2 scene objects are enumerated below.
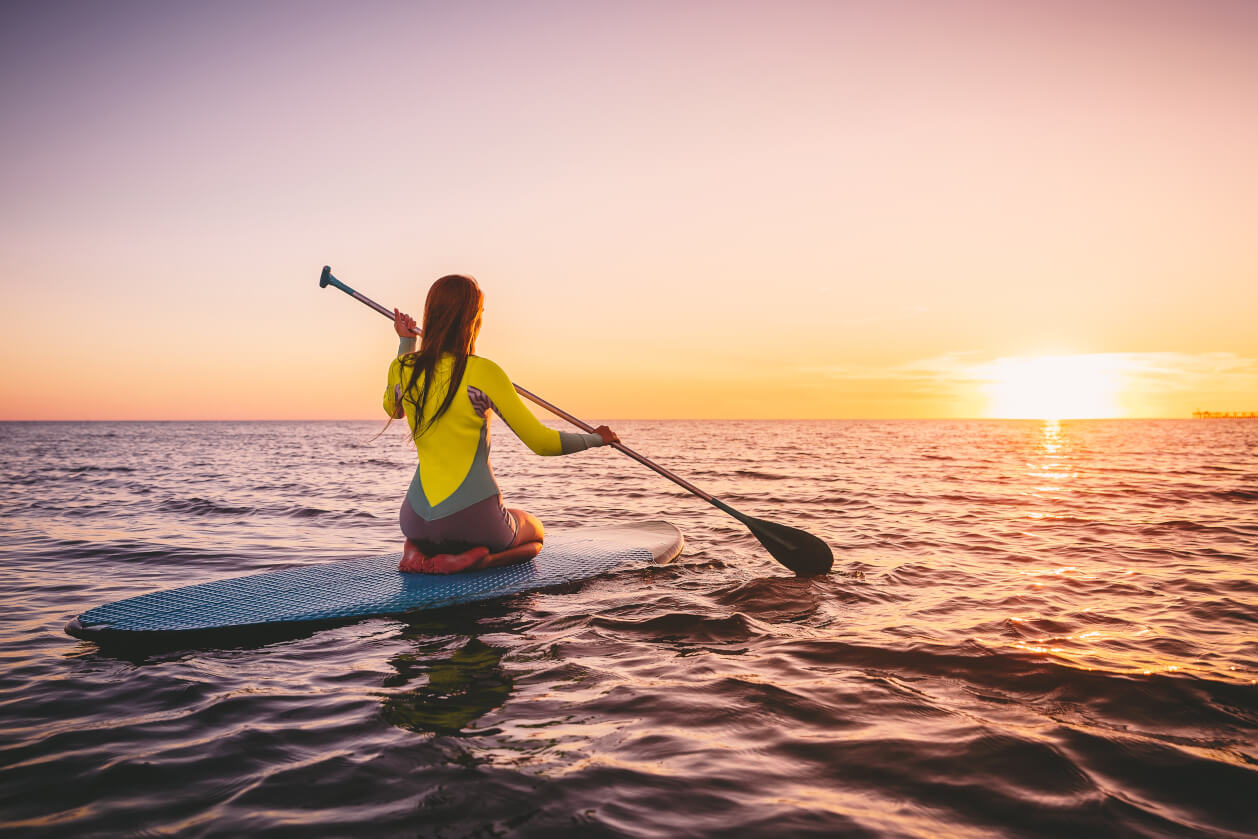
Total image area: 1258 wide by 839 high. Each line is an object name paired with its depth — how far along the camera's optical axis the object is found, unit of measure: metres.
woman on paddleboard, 4.61
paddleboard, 4.05
